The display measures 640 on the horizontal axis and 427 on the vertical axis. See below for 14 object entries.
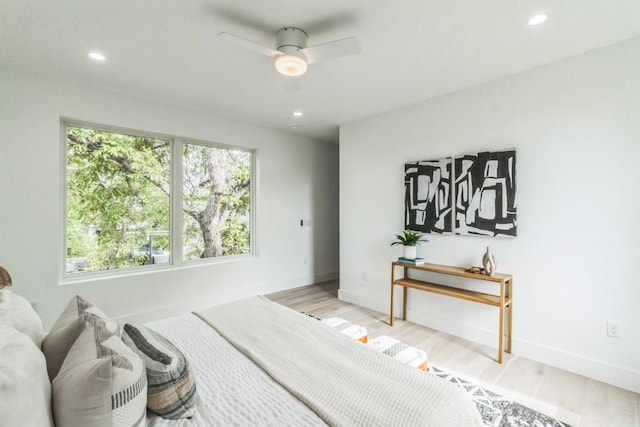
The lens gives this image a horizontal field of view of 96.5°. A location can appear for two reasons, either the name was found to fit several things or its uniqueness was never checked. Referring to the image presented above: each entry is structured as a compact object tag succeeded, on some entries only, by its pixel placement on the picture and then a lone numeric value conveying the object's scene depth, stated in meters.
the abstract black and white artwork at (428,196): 3.10
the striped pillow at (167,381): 1.03
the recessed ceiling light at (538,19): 1.86
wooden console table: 2.46
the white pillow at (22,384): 0.64
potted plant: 3.19
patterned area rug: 1.79
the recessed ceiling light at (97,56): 2.30
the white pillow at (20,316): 1.08
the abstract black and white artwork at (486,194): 2.66
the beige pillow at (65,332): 1.07
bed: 0.85
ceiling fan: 1.86
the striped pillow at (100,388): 0.77
